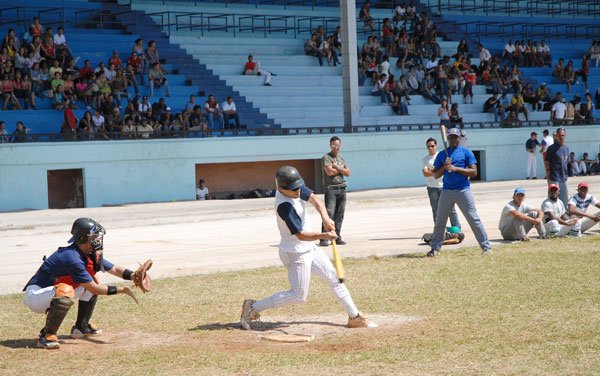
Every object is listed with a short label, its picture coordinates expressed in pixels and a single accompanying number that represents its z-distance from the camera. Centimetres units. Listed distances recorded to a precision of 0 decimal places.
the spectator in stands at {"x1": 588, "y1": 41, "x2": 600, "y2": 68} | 3994
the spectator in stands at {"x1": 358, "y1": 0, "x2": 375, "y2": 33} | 3638
